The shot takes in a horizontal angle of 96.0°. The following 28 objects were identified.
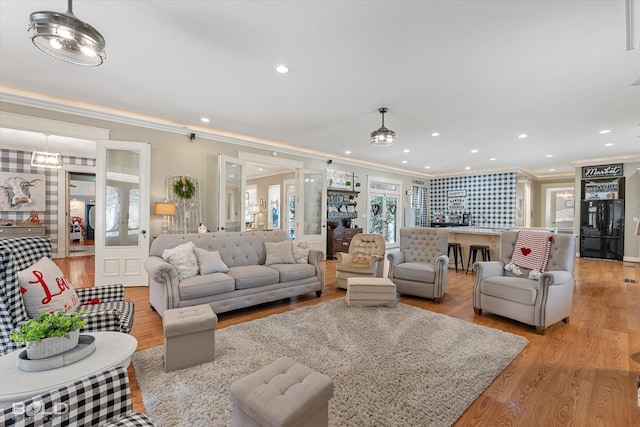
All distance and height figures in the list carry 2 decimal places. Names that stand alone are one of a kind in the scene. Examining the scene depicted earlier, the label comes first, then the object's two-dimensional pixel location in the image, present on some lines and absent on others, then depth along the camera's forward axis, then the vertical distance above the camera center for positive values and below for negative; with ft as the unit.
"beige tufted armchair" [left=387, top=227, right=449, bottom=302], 13.33 -2.52
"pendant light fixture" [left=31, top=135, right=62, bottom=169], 19.10 +3.35
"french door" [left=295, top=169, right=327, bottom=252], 22.99 +0.43
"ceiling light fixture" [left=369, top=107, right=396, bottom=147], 12.93 +3.45
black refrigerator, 25.54 -1.26
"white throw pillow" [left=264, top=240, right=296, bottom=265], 13.80 -2.00
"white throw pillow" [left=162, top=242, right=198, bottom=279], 10.87 -1.89
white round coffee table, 4.08 -2.58
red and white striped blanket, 11.50 -1.59
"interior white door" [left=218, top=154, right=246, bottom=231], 18.06 +1.20
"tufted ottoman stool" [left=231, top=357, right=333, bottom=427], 4.27 -2.93
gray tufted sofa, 10.16 -2.63
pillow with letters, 6.02 -1.78
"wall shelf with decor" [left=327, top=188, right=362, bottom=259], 26.04 -0.53
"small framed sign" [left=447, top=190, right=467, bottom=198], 35.81 +2.61
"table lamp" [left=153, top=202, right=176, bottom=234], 15.56 +0.09
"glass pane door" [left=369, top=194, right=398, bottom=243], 31.33 -0.24
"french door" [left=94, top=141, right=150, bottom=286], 14.83 -0.11
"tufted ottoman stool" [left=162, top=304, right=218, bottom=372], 7.30 -3.32
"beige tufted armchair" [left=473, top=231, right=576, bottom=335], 10.07 -2.78
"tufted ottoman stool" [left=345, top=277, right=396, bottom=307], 12.17 -3.43
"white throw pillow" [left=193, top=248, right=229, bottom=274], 11.47 -2.09
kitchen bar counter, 19.24 -1.73
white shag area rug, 5.98 -4.10
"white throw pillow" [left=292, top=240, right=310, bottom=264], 14.24 -2.00
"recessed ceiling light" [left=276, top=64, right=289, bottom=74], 9.86 +4.99
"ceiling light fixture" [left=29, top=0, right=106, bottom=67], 5.75 +3.63
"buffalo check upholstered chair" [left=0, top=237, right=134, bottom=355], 5.37 -2.10
